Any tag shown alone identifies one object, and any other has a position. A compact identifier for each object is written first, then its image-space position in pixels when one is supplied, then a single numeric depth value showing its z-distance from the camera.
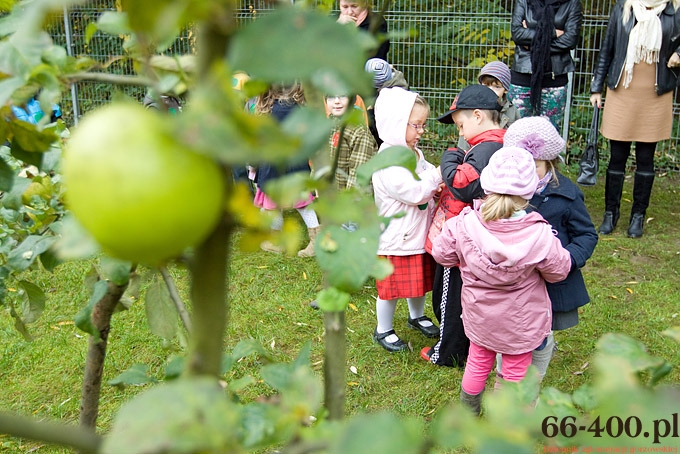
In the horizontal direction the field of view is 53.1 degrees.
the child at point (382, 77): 5.03
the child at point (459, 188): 3.38
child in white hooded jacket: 3.49
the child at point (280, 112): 4.82
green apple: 0.37
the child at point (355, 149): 4.15
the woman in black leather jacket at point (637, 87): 5.11
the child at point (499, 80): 4.68
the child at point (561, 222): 3.02
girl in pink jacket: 2.76
